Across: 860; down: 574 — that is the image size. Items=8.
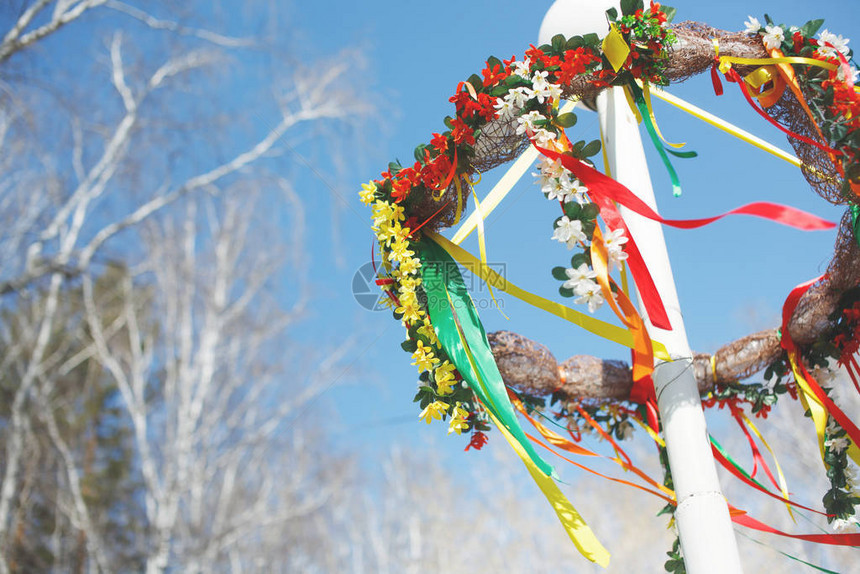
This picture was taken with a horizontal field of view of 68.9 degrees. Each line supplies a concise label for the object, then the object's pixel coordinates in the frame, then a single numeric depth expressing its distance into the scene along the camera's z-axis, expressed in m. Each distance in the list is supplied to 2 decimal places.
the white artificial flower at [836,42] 2.26
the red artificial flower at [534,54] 2.20
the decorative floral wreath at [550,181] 2.04
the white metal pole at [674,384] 1.87
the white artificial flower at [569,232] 2.01
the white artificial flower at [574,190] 2.05
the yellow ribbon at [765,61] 2.23
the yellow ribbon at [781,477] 2.48
